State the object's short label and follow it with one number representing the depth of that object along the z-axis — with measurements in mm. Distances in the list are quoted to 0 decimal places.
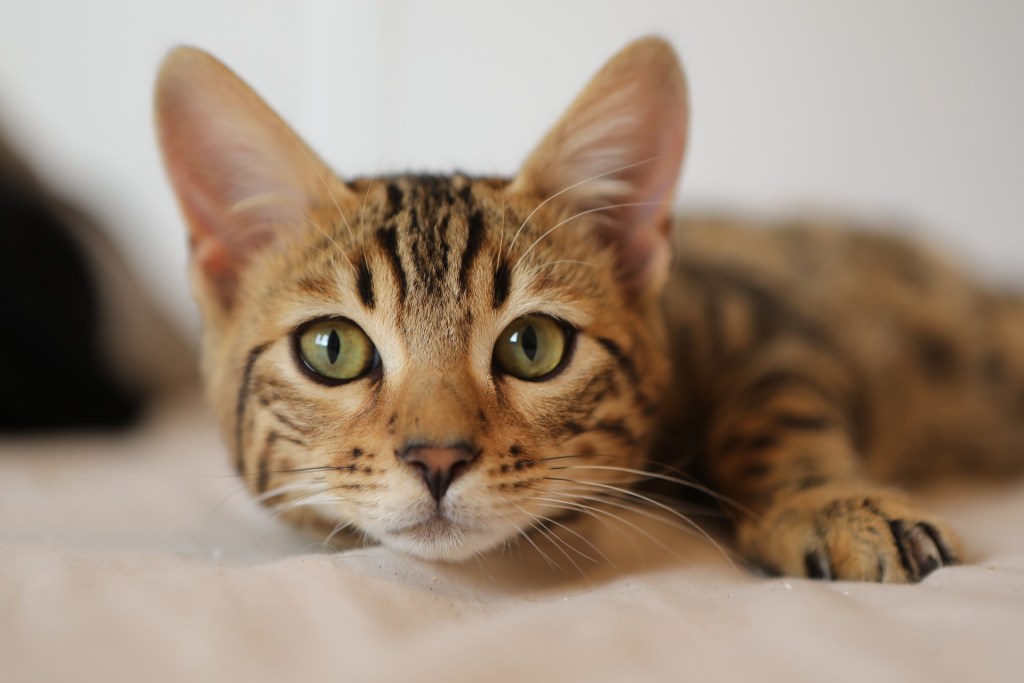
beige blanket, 219
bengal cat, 257
